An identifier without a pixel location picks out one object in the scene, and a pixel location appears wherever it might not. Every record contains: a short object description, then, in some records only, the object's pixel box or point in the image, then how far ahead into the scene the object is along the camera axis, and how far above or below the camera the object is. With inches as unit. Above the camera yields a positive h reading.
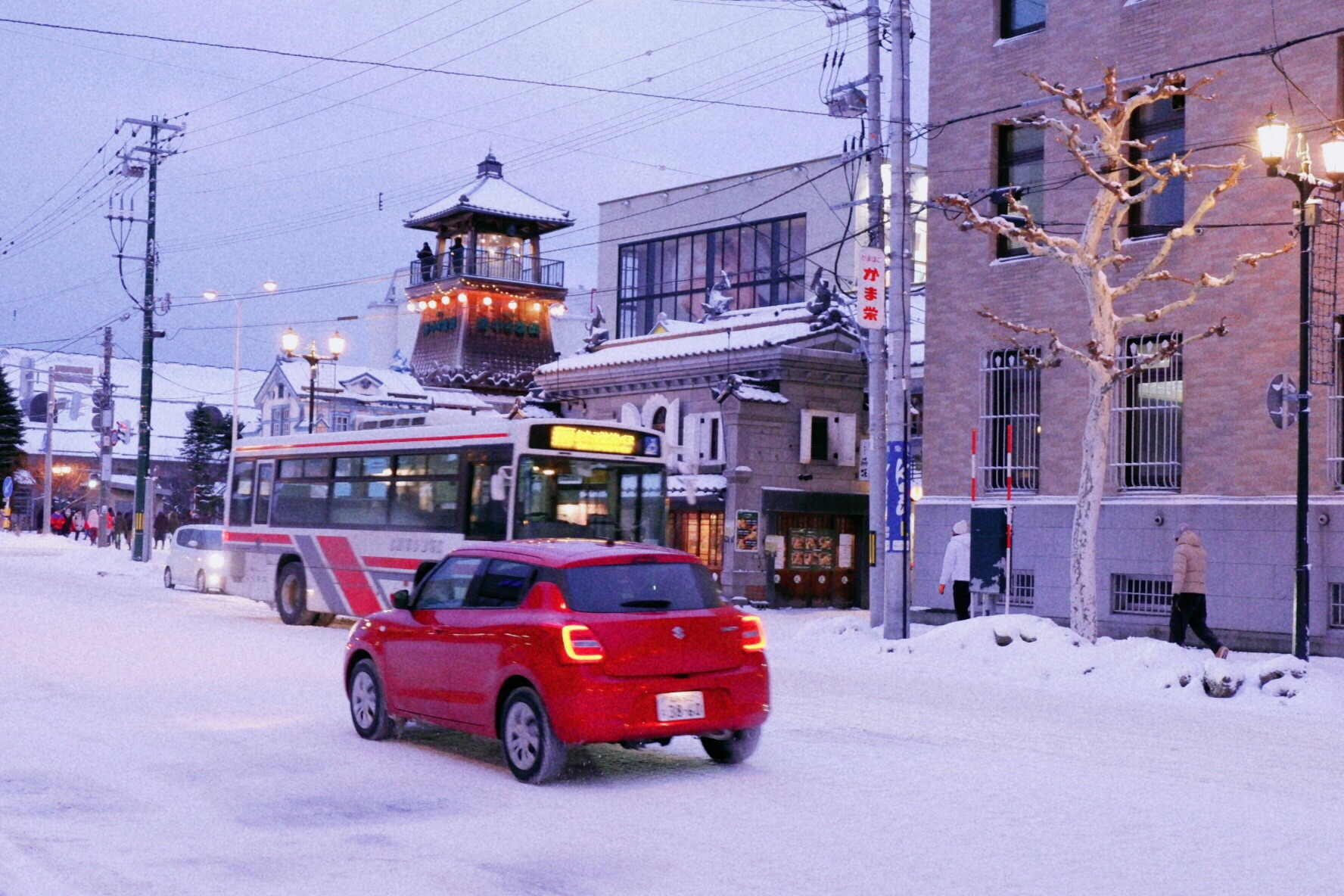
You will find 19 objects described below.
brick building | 899.4 +132.0
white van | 1374.3 -41.2
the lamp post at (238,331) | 1802.5 +244.4
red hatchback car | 387.2 -35.8
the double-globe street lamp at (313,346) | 1636.3 +194.8
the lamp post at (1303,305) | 673.6 +113.4
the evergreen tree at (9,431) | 3368.6 +187.0
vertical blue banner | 895.7 +22.5
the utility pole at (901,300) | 892.6 +144.8
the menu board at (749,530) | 1373.0 -1.6
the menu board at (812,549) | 1411.2 -18.7
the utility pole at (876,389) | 931.3 +92.5
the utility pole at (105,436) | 2373.3 +133.6
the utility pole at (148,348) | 1892.2 +220.0
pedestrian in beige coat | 794.8 -22.4
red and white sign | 924.0 +156.3
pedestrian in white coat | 1040.2 -24.2
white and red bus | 792.3 +13.2
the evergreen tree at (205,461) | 2869.1 +114.8
